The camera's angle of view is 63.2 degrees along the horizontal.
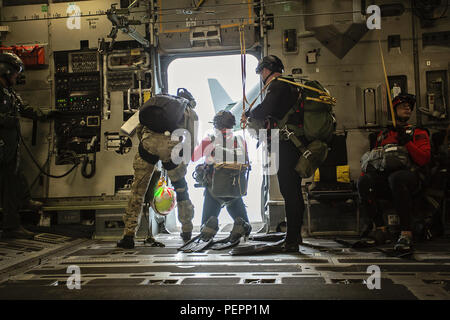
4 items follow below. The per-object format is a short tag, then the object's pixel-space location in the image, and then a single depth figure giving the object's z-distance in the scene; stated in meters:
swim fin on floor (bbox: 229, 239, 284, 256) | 3.54
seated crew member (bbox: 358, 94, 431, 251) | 3.67
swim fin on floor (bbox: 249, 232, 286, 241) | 4.26
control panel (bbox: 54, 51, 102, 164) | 5.41
